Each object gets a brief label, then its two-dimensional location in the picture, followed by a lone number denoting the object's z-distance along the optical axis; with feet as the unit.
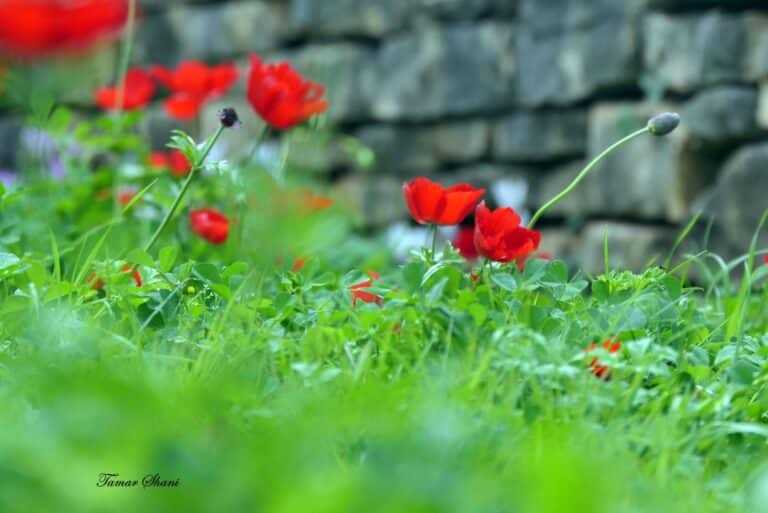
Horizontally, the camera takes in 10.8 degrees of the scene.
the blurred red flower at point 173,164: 9.72
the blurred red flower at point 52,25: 7.34
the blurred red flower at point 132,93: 9.75
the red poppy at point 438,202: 7.93
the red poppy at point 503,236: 7.86
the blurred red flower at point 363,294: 7.90
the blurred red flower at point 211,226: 8.57
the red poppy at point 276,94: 8.34
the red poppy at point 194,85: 9.55
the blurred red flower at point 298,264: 8.32
